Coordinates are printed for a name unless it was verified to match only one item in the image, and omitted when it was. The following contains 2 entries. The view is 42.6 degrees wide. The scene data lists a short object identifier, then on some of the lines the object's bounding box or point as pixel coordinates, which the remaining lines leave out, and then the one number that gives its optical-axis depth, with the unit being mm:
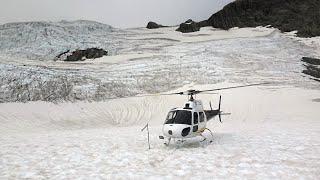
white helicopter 16766
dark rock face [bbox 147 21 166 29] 63406
